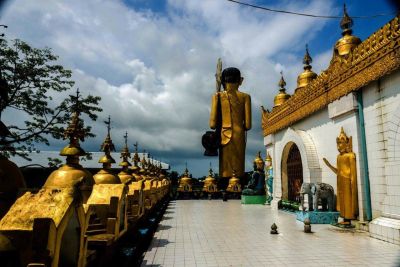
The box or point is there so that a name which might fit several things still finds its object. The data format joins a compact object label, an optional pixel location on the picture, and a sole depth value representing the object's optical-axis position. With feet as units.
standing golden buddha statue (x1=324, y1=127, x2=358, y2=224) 30.71
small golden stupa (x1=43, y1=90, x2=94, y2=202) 14.41
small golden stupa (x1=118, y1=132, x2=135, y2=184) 34.30
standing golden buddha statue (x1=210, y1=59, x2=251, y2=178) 77.25
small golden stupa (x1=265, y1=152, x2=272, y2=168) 60.13
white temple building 25.01
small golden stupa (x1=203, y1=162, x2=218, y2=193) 90.22
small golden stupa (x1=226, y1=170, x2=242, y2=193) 79.59
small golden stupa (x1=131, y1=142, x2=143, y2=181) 45.15
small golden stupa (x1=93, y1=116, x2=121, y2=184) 24.27
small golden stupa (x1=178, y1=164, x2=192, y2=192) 94.53
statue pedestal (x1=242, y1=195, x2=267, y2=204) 64.03
